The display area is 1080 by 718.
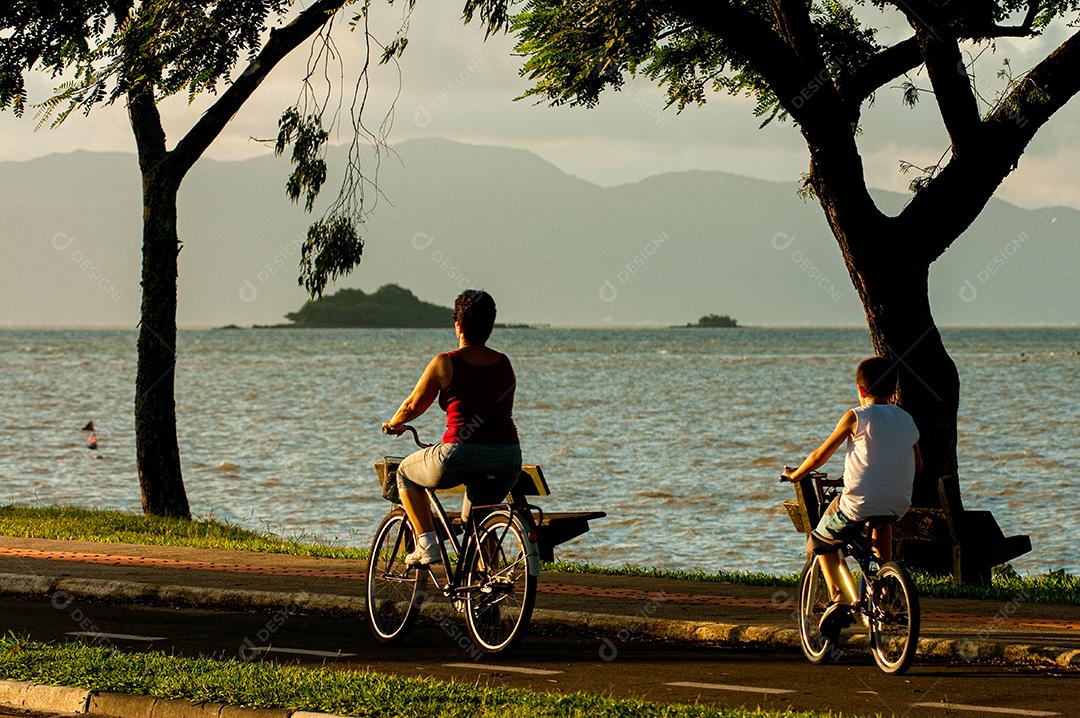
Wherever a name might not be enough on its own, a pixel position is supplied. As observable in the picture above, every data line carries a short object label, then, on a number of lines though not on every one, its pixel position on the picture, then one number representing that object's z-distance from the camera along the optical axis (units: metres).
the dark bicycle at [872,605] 18.16
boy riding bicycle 18.89
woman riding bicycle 19.75
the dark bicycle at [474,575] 19.27
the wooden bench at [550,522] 29.37
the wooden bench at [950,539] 27.47
